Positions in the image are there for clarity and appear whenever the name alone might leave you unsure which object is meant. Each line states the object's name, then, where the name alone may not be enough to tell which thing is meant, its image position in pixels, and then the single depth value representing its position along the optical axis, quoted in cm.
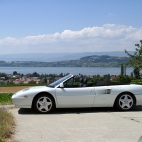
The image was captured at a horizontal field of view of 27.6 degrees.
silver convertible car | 831
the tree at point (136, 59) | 1741
